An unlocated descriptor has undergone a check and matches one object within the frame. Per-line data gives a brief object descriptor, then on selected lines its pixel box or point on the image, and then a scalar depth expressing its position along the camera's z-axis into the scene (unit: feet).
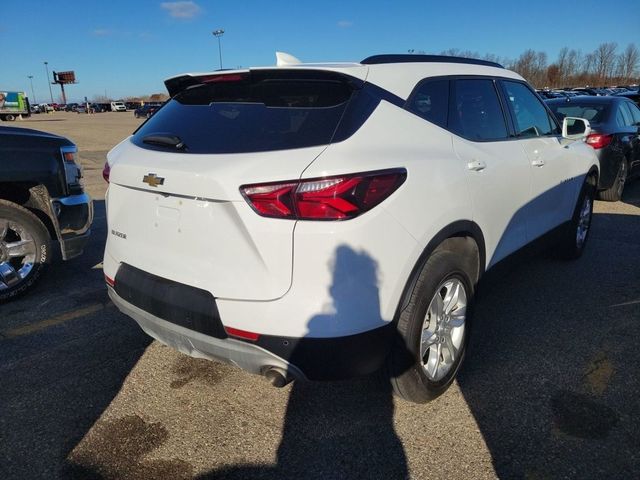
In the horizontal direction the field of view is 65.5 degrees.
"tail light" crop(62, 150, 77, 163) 14.07
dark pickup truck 13.16
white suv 6.76
